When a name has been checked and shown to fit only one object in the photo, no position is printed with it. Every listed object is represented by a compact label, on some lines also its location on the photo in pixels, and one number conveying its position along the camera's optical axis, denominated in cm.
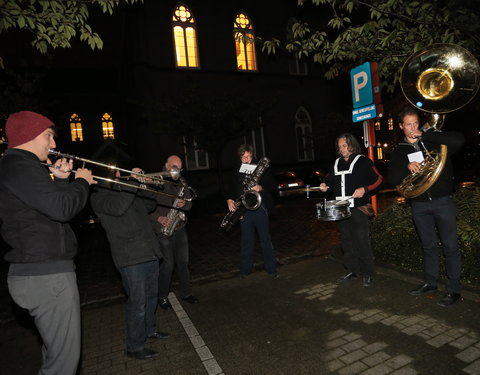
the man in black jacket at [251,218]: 570
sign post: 619
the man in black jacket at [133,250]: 345
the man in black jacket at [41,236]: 240
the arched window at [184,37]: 2231
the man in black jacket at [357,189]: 496
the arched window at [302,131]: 2635
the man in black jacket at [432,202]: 415
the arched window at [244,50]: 2422
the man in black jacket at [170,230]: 473
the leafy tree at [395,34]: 477
